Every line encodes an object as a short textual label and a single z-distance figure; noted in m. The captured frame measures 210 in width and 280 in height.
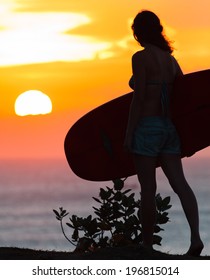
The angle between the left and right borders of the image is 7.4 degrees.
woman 14.65
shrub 16.68
